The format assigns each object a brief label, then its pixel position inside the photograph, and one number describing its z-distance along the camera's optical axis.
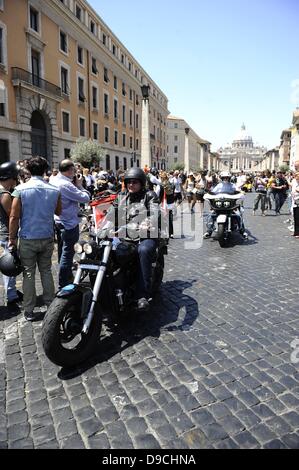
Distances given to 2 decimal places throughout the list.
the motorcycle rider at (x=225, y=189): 8.40
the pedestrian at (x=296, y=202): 9.00
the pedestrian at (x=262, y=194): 13.49
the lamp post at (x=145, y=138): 14.33
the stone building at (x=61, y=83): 20.84
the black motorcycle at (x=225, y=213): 7.86
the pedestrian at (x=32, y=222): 3.65
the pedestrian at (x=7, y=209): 4.07
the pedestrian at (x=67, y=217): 4.49
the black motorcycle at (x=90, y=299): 2.85
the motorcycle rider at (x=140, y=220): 3.75
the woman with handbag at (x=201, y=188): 14.09
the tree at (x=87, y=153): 26.00
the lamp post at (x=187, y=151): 24.52
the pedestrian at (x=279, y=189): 13.43
